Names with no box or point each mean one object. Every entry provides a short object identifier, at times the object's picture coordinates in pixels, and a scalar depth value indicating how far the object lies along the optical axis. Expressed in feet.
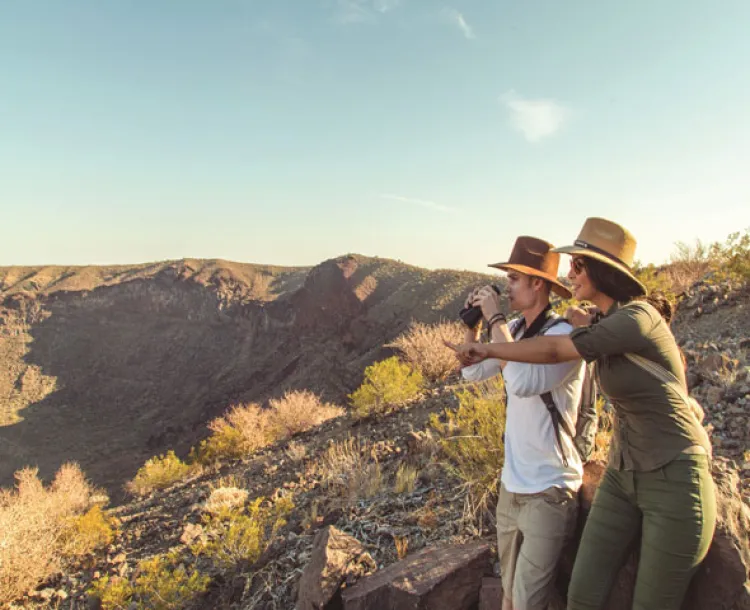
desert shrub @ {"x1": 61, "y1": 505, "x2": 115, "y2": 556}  23.36
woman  5.34
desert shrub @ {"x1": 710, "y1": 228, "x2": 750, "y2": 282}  24.21
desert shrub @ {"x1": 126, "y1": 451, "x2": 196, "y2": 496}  46.29
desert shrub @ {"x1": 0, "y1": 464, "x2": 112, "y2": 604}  20.08
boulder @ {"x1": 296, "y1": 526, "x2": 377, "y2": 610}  9.68
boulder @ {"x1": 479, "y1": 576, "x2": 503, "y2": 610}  8.28
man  6.34
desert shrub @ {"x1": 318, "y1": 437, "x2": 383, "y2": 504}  16.38
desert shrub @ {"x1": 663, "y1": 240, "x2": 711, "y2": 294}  31.27
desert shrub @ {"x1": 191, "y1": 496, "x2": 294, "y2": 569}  14.57
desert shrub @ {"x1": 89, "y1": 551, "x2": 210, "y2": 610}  13.94
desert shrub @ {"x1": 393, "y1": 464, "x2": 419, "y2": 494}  15.21
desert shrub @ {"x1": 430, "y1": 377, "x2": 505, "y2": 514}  11.84
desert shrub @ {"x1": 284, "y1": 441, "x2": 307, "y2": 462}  26.27
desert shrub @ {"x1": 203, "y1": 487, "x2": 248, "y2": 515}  21.50
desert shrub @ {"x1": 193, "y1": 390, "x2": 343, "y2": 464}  42.96
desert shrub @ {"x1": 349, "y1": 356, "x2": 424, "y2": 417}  29.40
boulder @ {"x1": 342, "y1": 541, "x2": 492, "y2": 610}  8.56
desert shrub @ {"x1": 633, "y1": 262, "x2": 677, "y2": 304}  24.68
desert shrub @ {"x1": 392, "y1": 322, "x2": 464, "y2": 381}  35.65
